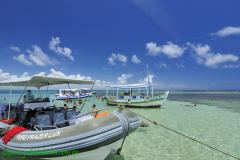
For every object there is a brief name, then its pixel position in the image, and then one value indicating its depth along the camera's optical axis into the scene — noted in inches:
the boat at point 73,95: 969.3
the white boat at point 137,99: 563.7
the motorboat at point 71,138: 101.6
